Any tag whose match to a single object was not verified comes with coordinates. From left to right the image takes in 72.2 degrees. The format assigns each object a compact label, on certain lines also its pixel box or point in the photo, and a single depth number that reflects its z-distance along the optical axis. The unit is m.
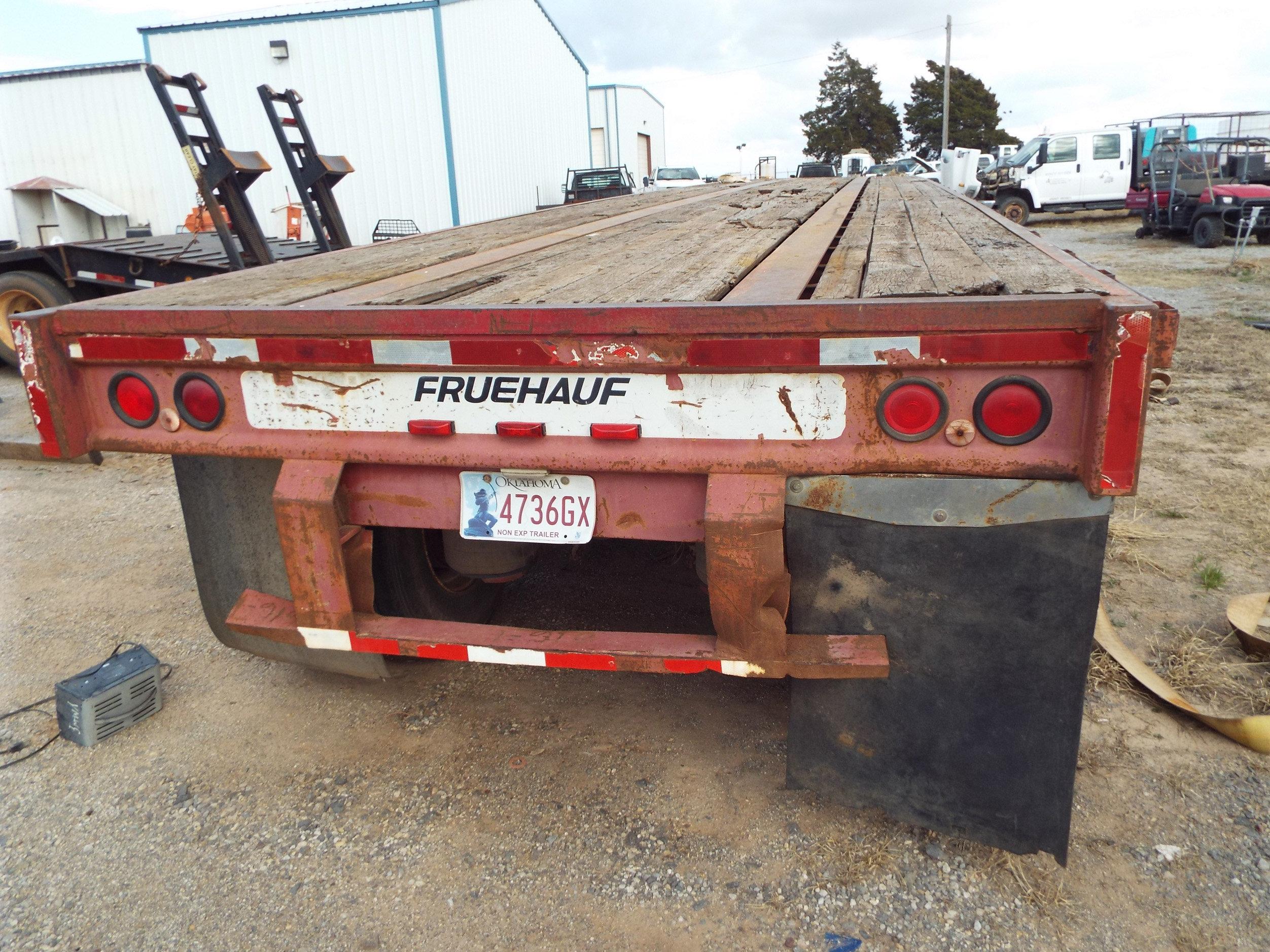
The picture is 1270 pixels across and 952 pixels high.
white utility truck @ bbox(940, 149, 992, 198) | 24.66
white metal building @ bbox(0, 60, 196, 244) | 19.11
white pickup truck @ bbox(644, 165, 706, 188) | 24.28
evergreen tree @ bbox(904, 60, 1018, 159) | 46.84
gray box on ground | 2.75
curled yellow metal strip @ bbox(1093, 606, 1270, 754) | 2.57
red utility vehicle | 16.36
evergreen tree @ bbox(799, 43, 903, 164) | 48.25
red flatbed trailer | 1.74
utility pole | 37.65
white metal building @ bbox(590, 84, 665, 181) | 31.61
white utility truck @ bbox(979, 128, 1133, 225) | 21.42
